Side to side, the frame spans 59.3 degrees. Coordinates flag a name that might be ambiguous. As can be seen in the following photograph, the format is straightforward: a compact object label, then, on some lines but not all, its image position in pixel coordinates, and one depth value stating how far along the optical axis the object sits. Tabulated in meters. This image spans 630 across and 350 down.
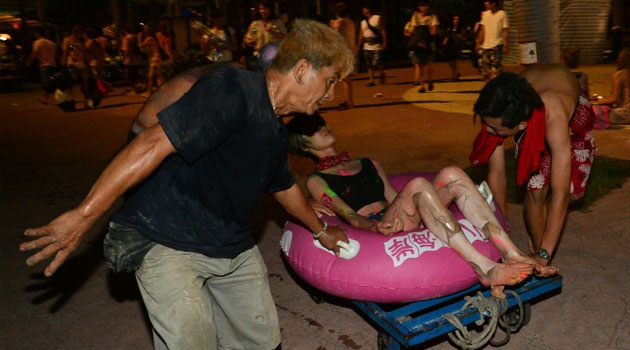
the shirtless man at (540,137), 3.05
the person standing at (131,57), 16.33
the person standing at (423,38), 11.91
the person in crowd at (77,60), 13.16
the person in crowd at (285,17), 12.57
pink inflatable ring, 2.94
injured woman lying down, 2.99
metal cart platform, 2.74
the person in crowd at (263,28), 9.70
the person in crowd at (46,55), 12.62
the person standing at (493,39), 11.18
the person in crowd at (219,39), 9.07
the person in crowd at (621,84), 7.64
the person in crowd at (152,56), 14.02
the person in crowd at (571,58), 7.64
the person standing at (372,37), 12.02
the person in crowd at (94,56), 13.42
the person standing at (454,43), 13.80
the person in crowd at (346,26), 10.75
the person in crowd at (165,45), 14.30
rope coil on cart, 2.80
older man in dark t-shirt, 1.88
